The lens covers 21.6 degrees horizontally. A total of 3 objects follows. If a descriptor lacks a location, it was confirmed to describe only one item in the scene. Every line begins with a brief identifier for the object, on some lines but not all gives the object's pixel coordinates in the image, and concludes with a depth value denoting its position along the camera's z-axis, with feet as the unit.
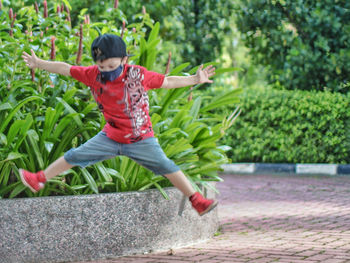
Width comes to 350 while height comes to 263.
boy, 19.03
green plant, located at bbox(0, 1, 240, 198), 22.55
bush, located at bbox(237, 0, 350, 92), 61.03
